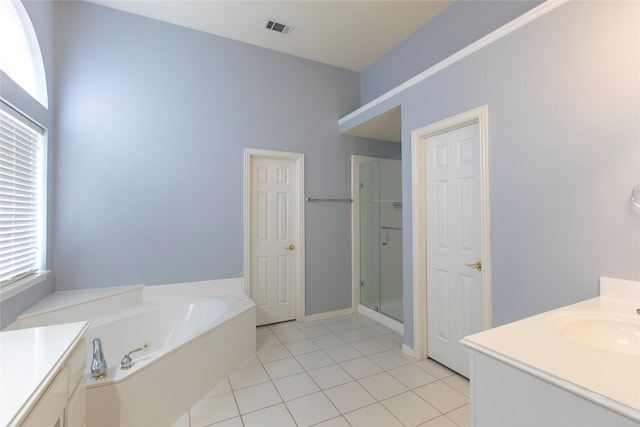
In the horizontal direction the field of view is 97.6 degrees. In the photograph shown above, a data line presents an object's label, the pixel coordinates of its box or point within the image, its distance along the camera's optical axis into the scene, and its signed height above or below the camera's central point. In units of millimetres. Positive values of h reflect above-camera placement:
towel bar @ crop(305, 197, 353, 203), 3380 +229
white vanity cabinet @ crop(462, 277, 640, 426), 652 -410
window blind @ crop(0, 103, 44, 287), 1698 +161
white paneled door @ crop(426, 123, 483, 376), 2066 -208
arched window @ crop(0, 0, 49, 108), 1785 +1178
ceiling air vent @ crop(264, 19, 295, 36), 2762 +1931
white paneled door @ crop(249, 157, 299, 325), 3193 -237
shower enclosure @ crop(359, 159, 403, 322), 3229 -225
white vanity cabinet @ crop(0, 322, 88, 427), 708 -455
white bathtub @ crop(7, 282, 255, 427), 1454 -876
